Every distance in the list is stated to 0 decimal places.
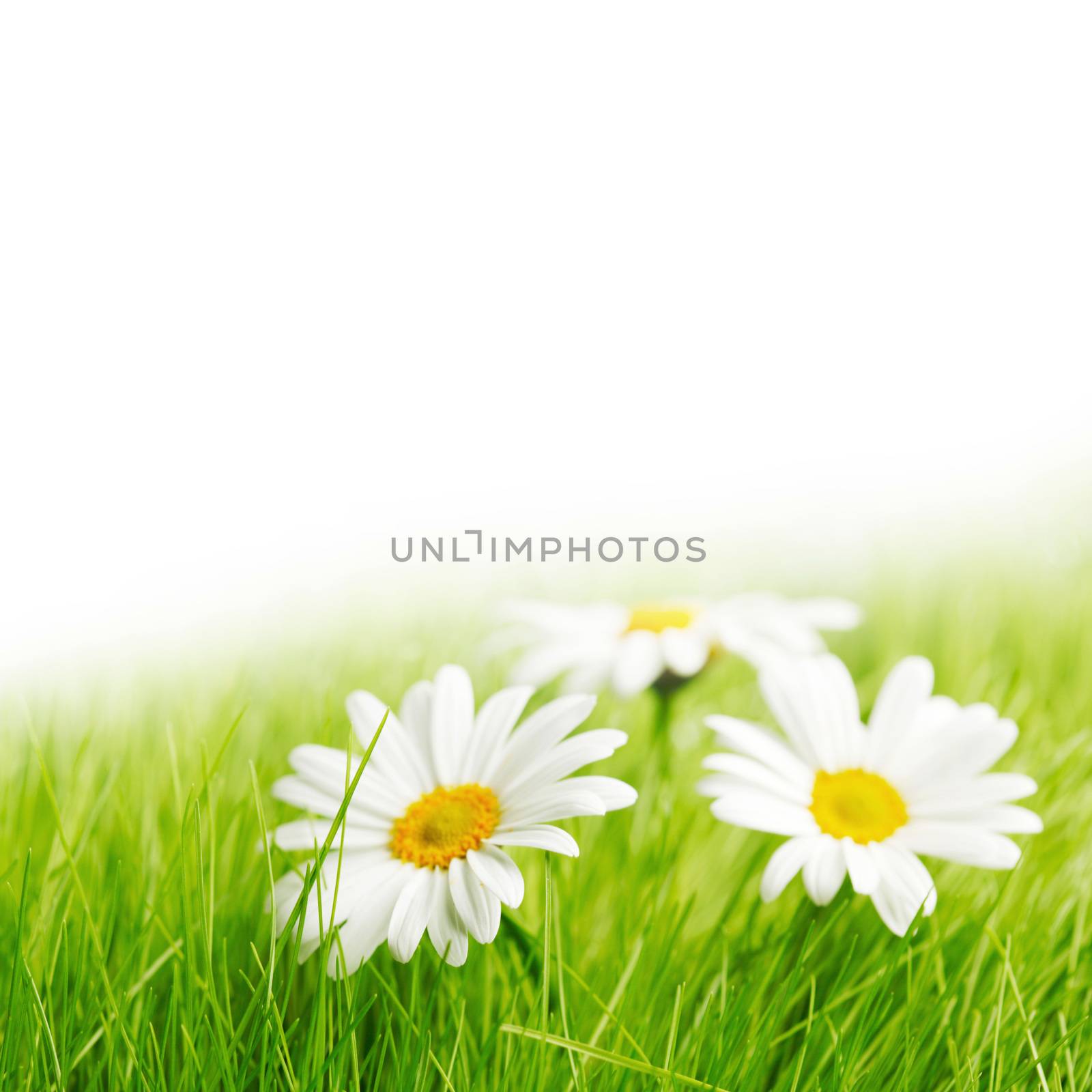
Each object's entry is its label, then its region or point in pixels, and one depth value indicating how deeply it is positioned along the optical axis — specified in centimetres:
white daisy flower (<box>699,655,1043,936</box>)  46
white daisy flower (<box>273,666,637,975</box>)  45
